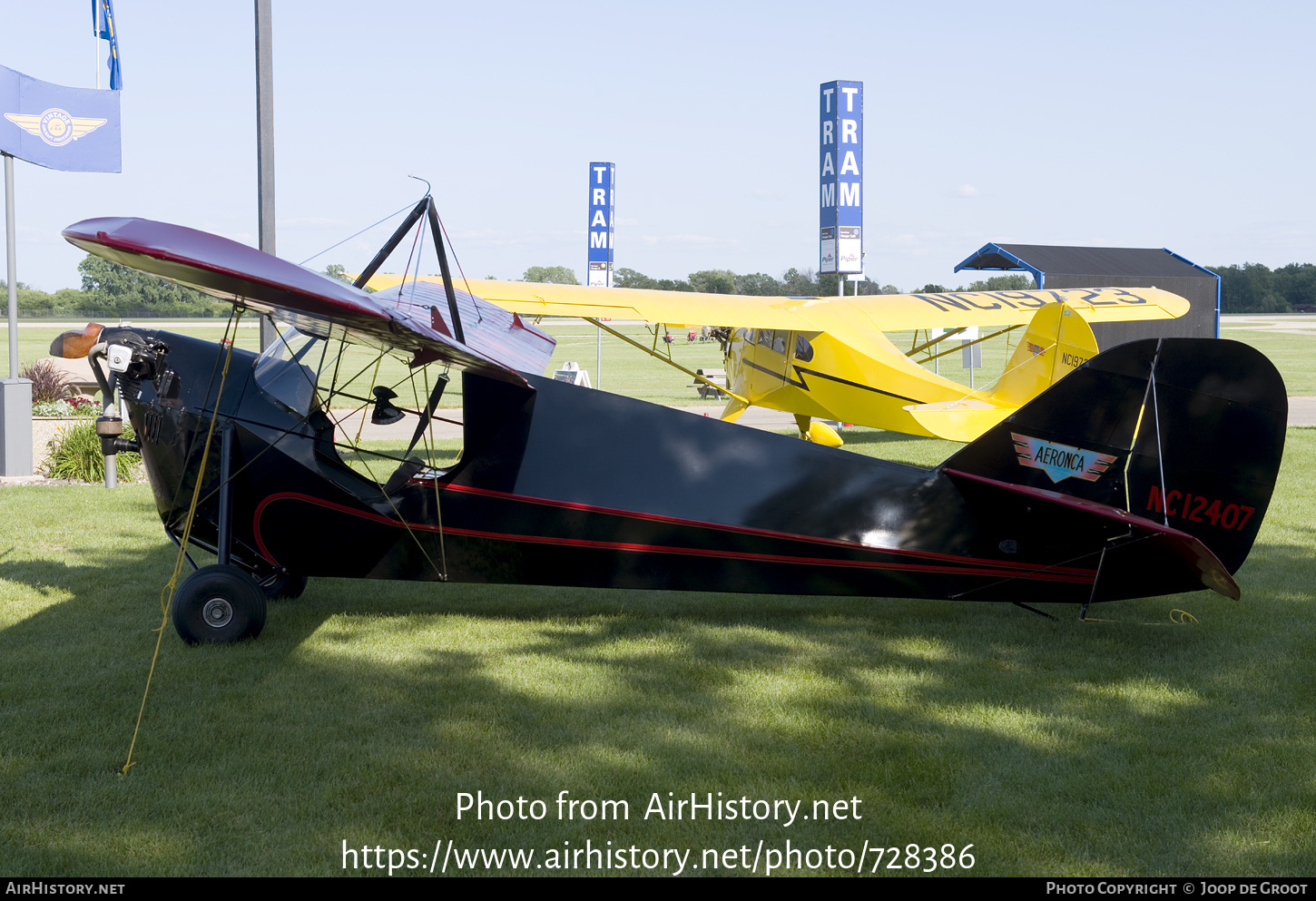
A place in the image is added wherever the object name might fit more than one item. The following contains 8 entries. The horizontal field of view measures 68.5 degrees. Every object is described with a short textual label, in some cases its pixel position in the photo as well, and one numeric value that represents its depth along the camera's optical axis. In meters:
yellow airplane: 10.92
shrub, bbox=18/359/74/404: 15.99
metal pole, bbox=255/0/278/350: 9.07
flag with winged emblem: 11.02
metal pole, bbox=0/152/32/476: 11.01
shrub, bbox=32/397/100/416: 14.31
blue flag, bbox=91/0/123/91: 15.30
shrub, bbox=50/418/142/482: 10.90
